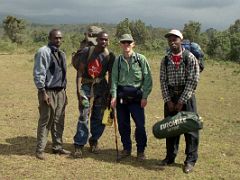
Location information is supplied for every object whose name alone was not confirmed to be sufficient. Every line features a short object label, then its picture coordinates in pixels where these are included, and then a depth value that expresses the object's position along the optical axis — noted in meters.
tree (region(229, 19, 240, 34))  63.95
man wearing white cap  6.58
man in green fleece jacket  7.03
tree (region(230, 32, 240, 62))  38.69
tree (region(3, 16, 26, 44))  53.91
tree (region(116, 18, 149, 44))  75.88
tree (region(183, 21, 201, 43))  57.59
